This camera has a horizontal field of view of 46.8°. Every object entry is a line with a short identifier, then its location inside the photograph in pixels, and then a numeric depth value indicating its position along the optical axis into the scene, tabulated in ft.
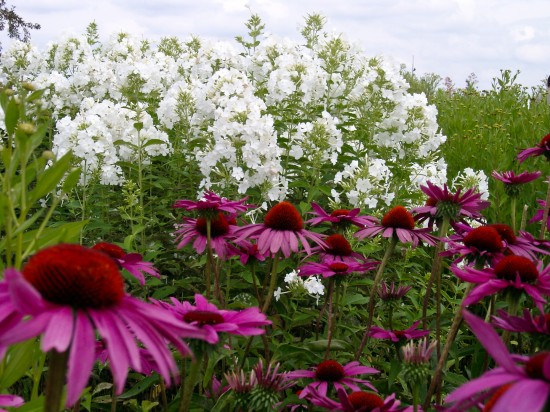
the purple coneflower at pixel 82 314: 2.77
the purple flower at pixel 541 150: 8.45
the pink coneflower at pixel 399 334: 6.99
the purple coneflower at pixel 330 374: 6.30
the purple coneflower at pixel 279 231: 6.75
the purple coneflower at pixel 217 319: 4.75
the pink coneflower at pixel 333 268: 7.22
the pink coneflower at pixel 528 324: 4.51
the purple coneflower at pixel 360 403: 4.91
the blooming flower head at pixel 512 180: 8.39
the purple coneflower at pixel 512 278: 5.10
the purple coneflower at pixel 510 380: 2.56
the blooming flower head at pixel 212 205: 7.13
